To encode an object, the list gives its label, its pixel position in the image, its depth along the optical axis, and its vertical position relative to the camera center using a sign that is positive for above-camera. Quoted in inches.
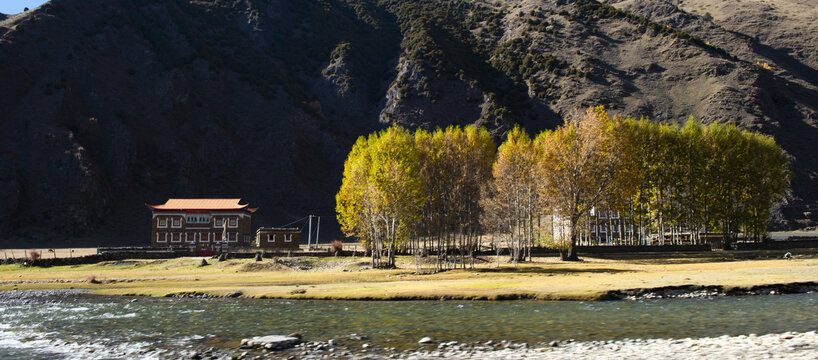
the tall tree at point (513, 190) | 2094.7 +150.7
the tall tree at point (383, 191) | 2025.1 +143.7
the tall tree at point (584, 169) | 2206.0 +239.2
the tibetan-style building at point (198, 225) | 3376.0 +30.7
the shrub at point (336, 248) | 2679.6 -95.5
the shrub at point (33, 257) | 2483.0 -116.8
